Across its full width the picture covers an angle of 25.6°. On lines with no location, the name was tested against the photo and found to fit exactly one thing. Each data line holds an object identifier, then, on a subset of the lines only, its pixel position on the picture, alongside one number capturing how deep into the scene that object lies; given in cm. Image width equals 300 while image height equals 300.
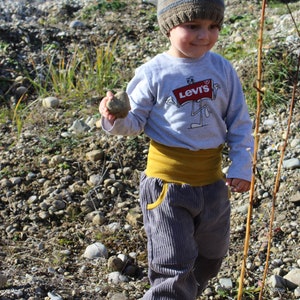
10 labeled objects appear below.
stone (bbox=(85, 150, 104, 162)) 440
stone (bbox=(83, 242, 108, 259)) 355
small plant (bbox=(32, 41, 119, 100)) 528
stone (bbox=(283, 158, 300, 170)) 411
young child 264
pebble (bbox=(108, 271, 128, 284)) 334
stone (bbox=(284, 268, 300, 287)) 328
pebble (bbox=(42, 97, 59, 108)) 516
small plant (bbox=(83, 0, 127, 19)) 691
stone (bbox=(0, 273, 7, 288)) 315
